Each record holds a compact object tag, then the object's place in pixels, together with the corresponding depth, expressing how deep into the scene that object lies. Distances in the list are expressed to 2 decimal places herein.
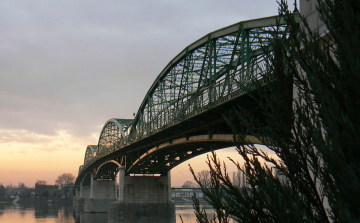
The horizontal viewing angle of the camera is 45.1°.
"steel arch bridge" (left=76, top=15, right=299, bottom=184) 24.14
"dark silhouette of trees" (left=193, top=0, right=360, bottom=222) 5.34
